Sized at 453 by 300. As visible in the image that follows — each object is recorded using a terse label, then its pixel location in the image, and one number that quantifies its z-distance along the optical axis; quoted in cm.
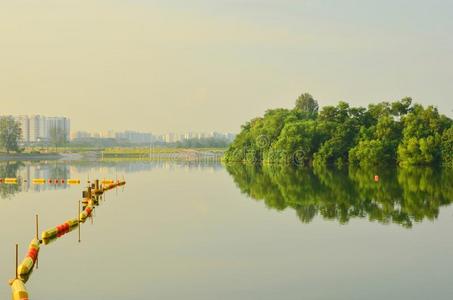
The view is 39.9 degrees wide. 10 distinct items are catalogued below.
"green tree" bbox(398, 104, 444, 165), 9575
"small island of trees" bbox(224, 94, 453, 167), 9669
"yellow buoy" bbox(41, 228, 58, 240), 3097
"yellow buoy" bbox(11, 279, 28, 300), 1955
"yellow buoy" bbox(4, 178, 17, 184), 6657
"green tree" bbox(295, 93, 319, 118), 14988
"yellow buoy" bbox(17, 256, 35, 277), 2306
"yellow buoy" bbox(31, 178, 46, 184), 6669
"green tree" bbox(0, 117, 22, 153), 16062
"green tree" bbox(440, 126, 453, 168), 9512
